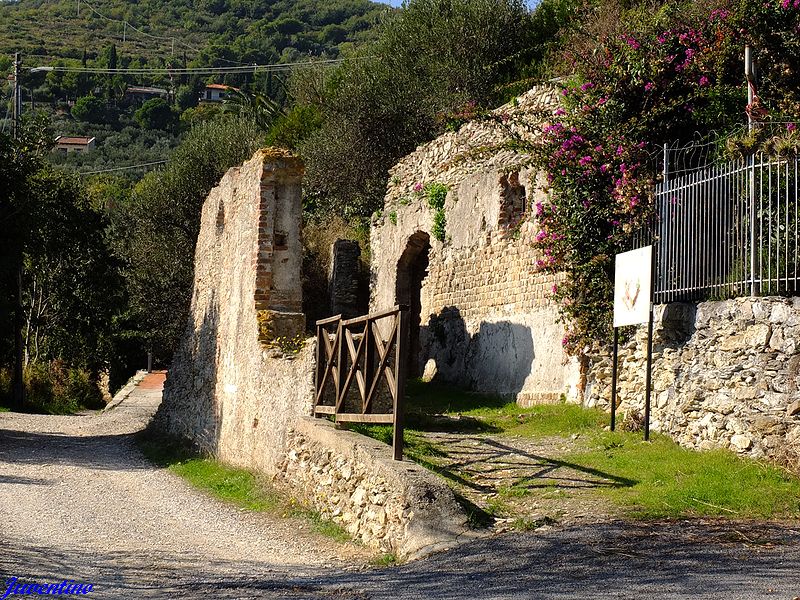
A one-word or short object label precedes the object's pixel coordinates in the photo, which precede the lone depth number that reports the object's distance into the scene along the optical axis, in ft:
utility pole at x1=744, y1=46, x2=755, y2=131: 37.68
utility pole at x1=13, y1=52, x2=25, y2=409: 72.08
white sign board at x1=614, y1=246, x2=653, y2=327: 32.22
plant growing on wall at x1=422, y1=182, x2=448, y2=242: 55.42
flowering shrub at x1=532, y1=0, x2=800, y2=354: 37.93
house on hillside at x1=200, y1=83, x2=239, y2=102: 265.54
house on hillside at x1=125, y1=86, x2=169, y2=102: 270.67
